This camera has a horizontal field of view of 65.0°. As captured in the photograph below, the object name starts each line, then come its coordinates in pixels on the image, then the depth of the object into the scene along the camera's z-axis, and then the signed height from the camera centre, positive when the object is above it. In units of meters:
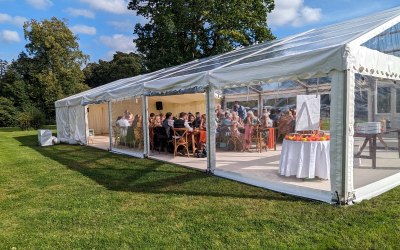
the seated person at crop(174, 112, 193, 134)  8.70 -0.28
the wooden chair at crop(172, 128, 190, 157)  8.58 -0.70
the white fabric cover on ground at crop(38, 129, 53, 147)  13.54 -0.91
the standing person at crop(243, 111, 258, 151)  9.08 -0.55
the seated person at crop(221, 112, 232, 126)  9.27 -0.25
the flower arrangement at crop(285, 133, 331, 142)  5.41 -0.46
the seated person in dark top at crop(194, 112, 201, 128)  9.84 -0.27
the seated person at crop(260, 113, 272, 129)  9.63 -0.31
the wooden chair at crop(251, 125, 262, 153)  9.03 -0.68
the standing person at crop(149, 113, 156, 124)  10.76 -0.15
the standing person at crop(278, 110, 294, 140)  8.71 -0.35
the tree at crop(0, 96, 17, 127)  30.22 +0.44
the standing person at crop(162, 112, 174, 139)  9.23 -0.30
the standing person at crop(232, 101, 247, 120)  10.98 +0.09
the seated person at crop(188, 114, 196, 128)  9.61 -0.24
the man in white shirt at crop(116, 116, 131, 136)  10.86 -0.34
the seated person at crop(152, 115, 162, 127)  10.62 -0.27
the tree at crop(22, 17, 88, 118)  30.41 +5.52
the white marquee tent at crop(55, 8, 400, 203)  4.10 +0.67
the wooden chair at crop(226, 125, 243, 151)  9.16 -0.83
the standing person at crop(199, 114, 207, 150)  8.91 -0.73
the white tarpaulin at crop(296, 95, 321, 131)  5.30 -0.05
